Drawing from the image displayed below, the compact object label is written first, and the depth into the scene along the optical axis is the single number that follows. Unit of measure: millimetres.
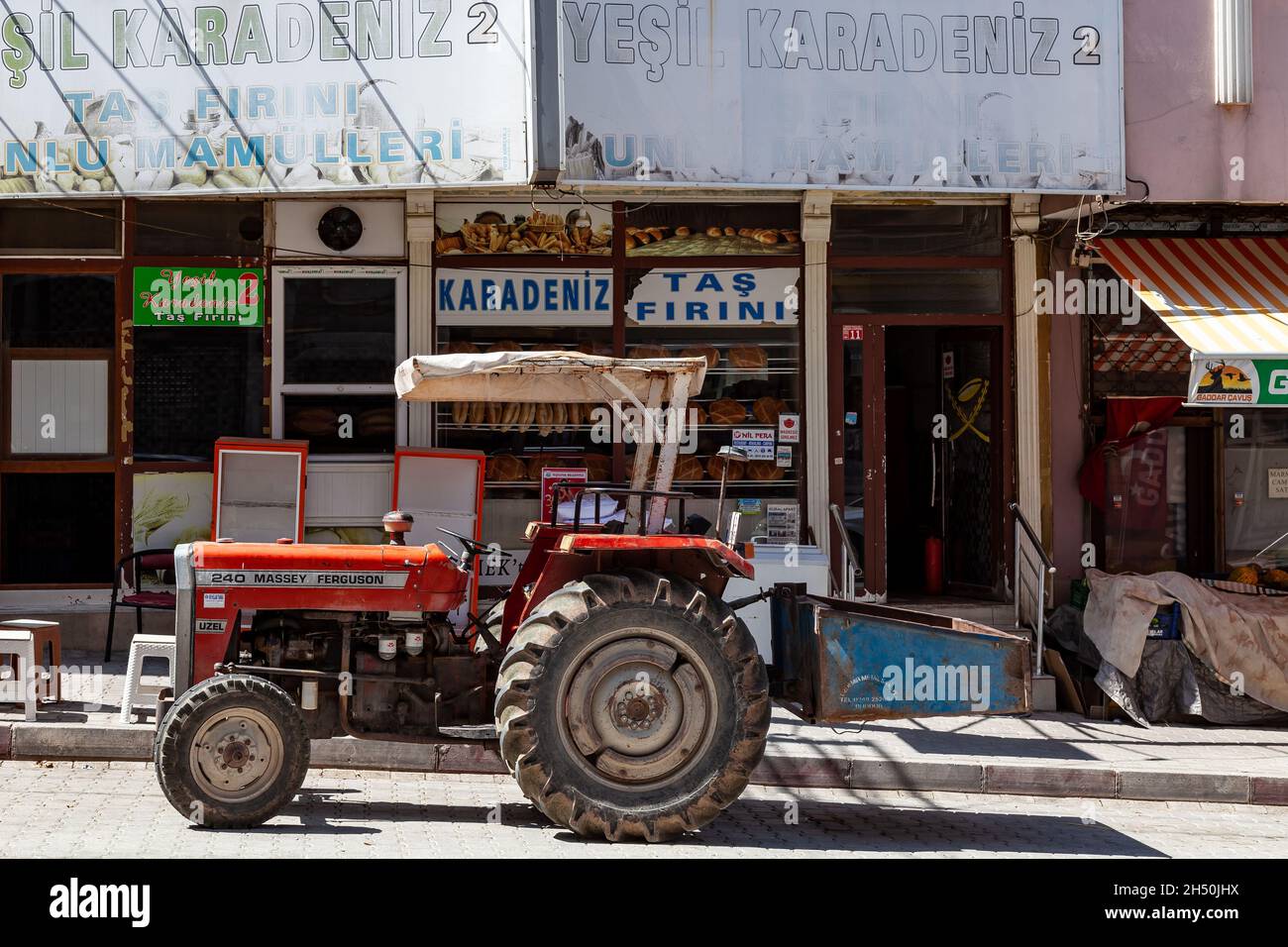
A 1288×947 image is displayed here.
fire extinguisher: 13016
